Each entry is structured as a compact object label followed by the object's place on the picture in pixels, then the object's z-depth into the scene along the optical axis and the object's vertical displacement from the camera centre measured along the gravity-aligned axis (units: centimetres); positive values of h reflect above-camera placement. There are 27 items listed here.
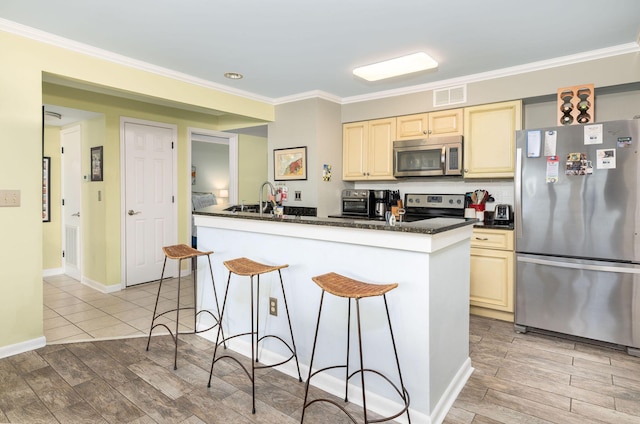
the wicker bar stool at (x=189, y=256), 270 -41
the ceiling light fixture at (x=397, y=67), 316 +120
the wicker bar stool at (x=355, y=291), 179 -43
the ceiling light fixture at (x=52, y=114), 423 +101
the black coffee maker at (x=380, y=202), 448 -1
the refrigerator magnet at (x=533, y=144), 308 +48
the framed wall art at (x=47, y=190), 500 +15
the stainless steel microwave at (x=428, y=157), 385 +48
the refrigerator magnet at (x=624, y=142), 274 +44
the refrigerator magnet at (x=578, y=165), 288 +29
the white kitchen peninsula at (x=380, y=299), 194 -56
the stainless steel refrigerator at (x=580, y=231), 276 -23
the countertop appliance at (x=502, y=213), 377 -12
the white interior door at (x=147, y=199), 457 +3
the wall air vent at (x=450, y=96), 380 +109
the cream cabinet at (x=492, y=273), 342 -67
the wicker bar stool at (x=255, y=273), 222 -49
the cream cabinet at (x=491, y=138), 358 +62
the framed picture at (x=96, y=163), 440 +45
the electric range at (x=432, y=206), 407 -5
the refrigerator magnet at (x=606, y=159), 279 +32
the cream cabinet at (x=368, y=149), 435 +63
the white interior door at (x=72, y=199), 482 +3
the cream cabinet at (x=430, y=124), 388 +83
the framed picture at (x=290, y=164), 443 +46
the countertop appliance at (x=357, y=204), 445 -3
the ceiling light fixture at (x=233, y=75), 363 +124
